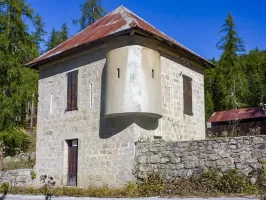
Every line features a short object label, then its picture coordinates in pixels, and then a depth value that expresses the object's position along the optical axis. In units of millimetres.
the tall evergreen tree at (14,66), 22298
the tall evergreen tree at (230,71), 38178
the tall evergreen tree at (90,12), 36438
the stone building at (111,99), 12883
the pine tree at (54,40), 45156
